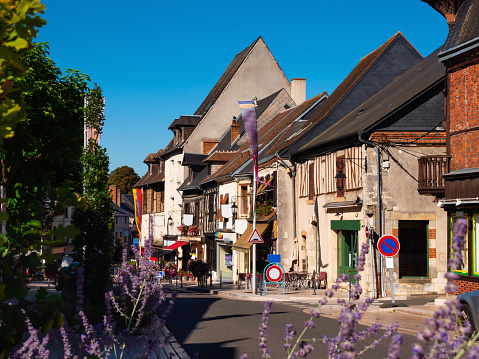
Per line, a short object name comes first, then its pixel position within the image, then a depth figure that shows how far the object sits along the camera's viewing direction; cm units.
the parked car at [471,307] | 1285
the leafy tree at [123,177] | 10106
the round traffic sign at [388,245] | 1887
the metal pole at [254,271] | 2598
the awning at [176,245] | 4933
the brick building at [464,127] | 1819
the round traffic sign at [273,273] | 2414
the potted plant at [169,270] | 3962
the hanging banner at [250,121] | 2530
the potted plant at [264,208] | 3388
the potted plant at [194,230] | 4888
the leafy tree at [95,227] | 1606
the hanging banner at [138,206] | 4847
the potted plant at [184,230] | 5006
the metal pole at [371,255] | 2311
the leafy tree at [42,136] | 2114
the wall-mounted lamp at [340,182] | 2612
